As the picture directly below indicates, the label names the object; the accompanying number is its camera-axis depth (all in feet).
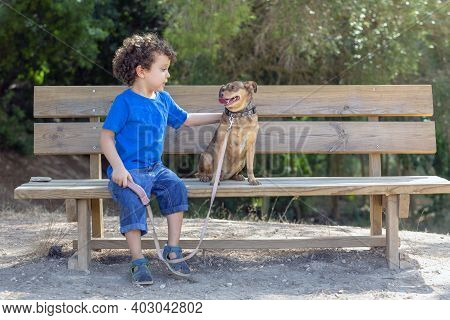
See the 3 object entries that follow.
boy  15.56
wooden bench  18.38
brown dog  16.80
